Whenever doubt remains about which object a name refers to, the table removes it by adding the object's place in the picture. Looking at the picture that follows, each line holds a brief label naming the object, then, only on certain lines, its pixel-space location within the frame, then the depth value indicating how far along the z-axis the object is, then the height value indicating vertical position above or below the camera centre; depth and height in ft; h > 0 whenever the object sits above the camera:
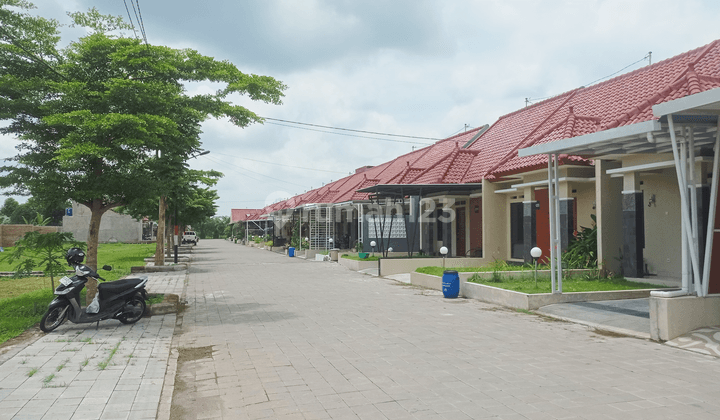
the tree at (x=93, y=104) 33.30 +8.50
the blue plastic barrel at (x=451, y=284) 44.80 -4.56
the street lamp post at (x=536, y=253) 41.61 -1.78
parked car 193.22 -2.39
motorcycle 30.05 -4.10
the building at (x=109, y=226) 181.95 +2.10
